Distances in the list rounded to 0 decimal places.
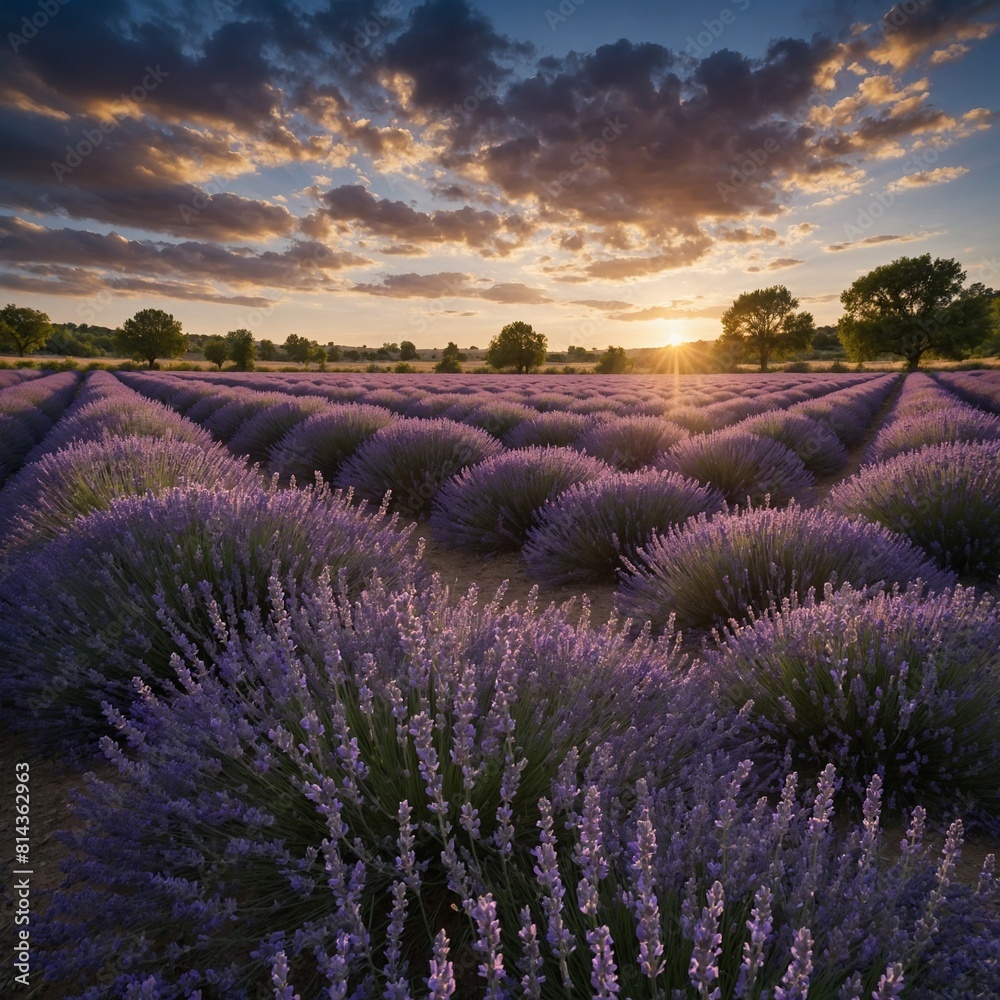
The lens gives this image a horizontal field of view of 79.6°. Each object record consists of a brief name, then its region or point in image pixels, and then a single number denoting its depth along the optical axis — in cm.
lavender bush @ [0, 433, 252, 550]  355
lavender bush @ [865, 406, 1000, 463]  630
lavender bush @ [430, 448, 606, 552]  489
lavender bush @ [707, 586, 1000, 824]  189
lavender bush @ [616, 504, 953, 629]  308
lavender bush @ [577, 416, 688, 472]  705
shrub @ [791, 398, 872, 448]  1063
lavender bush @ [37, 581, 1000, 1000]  101
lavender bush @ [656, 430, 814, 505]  567
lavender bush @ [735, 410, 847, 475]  782
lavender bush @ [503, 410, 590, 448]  788
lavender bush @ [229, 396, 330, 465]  888
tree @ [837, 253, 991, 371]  4288
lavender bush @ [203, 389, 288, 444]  1044
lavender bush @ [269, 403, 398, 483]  733
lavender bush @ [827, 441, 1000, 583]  392
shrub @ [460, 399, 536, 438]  895
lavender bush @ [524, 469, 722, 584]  416
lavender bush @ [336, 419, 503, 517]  609
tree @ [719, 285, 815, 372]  5925
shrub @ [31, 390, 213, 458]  641
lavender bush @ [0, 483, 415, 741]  222
